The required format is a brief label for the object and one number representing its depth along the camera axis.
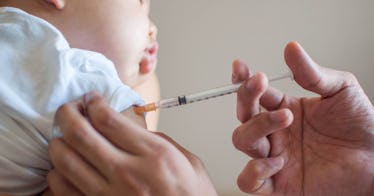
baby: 0.43
